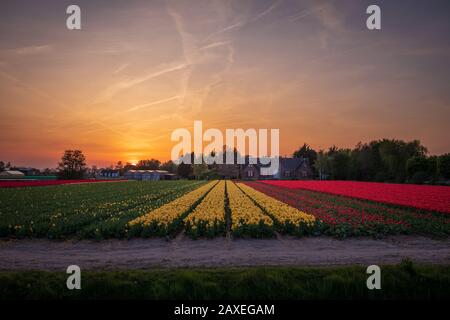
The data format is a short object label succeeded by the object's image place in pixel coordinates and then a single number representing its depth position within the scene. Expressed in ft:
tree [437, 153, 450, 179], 213.46
